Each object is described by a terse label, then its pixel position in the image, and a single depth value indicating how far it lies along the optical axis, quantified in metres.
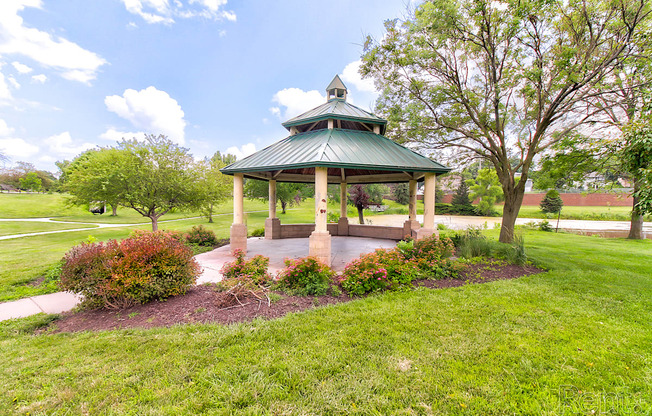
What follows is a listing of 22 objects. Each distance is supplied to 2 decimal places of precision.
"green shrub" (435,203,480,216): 38.38
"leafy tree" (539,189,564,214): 34.50
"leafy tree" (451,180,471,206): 40.38
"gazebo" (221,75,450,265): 7.48
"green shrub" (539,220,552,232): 20.50
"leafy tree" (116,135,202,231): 13.53
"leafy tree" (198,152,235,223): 15.50
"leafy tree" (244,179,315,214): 28.03
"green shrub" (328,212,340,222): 24.36
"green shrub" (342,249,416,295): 5.84
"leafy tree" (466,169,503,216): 34.25
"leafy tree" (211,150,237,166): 69.16
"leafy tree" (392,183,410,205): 44.69
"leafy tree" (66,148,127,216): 13.22
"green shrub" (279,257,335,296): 5.95
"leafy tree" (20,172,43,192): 47.34
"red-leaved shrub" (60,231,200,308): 4.84
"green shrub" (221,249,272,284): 6.06
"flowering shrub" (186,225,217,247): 12.27
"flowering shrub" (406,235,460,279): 7.01
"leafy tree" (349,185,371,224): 19.98
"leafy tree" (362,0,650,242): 8.25
